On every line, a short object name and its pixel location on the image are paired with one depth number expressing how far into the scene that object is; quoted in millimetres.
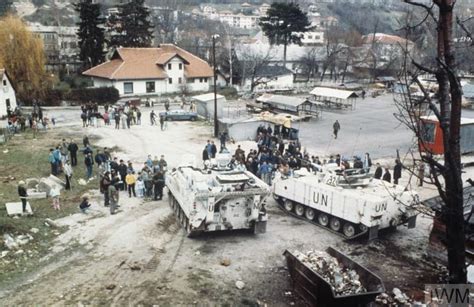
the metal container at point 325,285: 11406
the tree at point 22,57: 44469
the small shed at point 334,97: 49350
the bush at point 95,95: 48906
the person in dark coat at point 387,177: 21359
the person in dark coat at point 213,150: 25812
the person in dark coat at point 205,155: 25262
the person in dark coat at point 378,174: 22061
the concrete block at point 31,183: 21353
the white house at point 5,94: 40000
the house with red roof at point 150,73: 53188
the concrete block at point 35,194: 20062
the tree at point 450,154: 7531
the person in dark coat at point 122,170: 21125
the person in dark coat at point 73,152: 24594
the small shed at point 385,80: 70375
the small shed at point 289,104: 44688
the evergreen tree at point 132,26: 61250
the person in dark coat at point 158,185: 20312
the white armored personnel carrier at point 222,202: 15758
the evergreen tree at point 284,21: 68000
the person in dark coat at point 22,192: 17469
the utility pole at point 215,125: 33666
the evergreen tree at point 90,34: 55831
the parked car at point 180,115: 40062
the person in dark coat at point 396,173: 22406
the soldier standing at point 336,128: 34469
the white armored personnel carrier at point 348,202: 16353
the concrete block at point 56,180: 21731
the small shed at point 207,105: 40750
